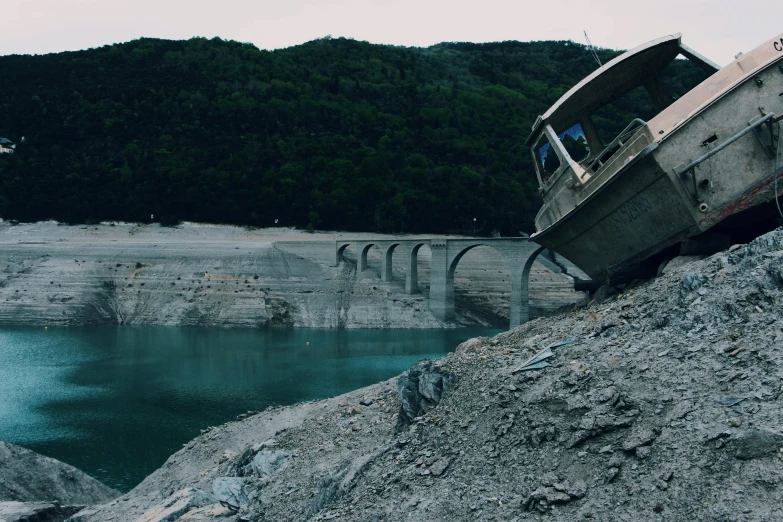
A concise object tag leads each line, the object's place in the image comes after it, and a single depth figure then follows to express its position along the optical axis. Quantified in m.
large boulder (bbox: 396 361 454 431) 10.10
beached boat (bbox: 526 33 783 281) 11.02
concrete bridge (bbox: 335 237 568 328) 51.28
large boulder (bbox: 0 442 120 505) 16.23
